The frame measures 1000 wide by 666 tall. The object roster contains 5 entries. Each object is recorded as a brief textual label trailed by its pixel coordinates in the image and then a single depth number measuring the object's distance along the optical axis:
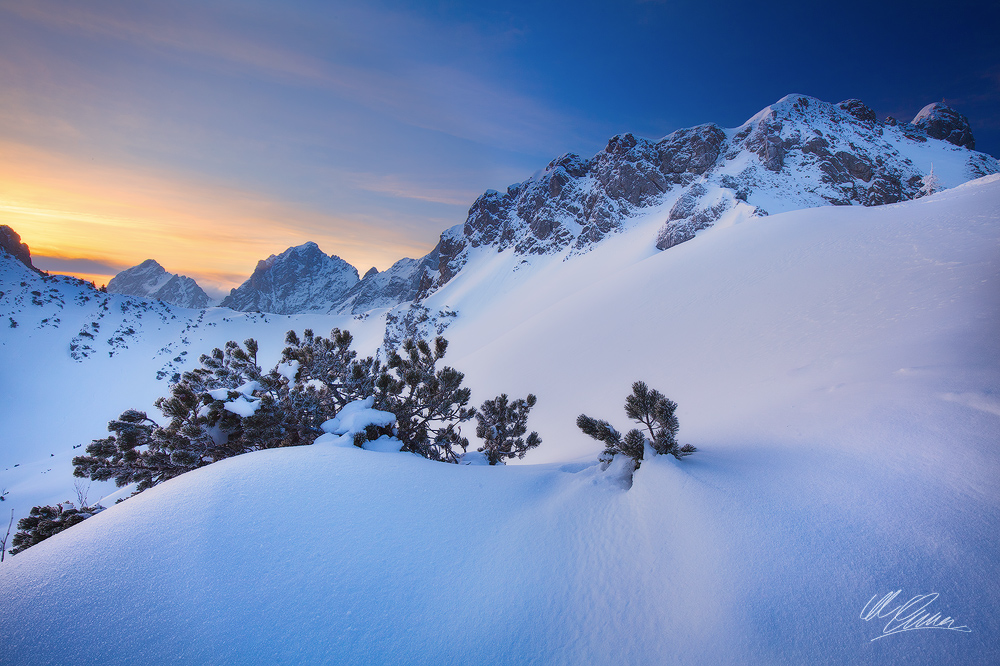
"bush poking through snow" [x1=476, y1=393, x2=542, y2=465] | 7.39
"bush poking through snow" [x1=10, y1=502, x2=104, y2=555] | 4.16
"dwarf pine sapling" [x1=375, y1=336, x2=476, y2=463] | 6.25
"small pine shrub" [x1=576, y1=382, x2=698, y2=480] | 3.60
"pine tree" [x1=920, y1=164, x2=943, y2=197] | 37.78
